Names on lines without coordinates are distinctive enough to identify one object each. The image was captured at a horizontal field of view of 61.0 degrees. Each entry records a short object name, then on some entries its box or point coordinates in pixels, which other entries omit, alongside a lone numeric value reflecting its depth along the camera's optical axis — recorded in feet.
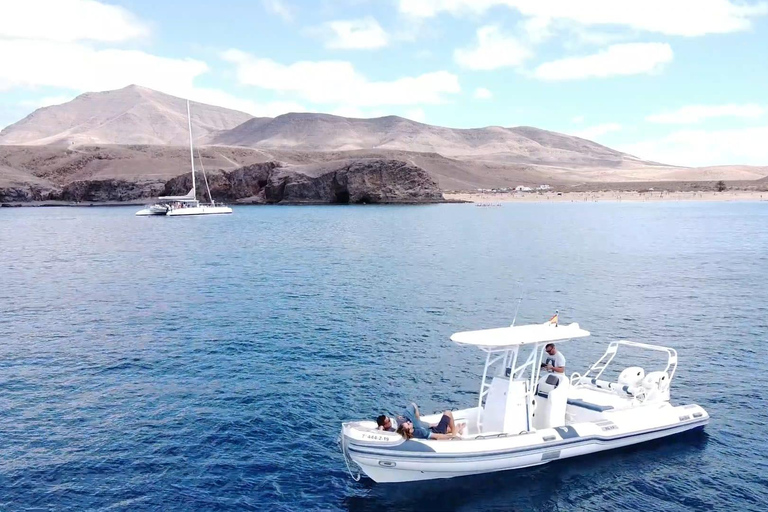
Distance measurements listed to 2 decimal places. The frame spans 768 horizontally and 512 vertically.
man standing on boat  71.82
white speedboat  62.49
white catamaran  453.37
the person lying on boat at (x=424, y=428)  62.80
